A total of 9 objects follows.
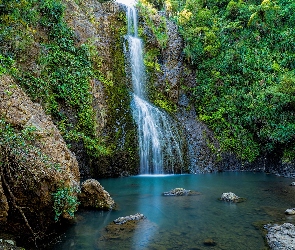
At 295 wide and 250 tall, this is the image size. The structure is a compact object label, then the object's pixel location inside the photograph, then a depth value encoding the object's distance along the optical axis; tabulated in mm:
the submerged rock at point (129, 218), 6765
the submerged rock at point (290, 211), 7176
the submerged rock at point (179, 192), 9547
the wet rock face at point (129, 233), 5565
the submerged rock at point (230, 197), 8695
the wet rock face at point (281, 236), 5218
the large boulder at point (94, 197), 7849
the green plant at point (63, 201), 5680
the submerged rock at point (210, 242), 5493
